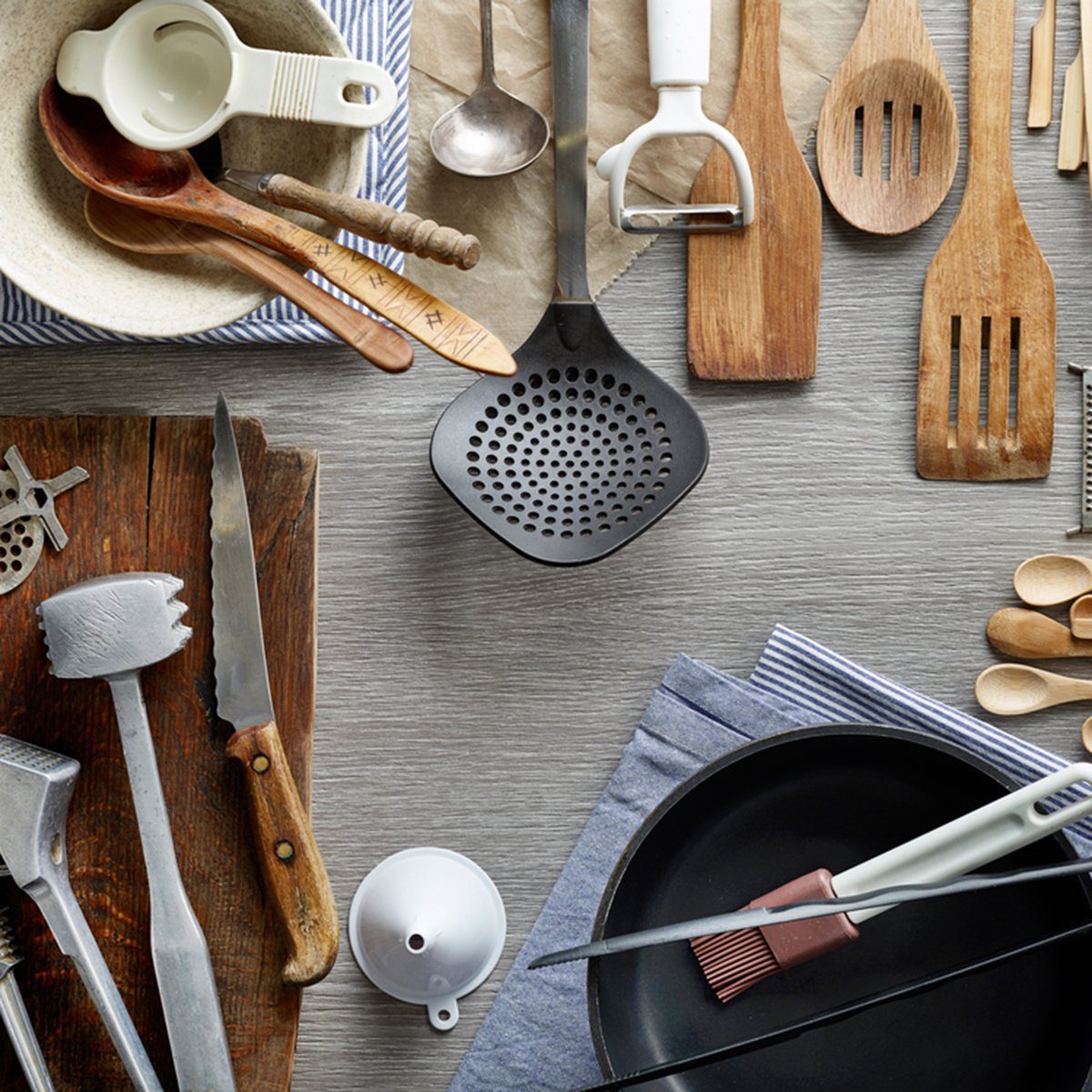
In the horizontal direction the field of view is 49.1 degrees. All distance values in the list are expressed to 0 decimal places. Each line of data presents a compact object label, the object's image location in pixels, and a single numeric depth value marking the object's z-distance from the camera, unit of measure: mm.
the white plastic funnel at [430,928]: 607
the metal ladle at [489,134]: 632
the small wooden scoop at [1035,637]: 642
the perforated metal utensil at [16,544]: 621
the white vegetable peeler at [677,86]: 607
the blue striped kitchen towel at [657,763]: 631
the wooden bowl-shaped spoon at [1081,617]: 638
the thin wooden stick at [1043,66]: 634
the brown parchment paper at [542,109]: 638
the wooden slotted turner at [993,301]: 637
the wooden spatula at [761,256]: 636
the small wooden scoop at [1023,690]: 640
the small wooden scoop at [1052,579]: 644
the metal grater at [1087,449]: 644
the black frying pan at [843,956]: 607
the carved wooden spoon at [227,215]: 536
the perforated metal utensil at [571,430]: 625
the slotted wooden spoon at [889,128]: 633
